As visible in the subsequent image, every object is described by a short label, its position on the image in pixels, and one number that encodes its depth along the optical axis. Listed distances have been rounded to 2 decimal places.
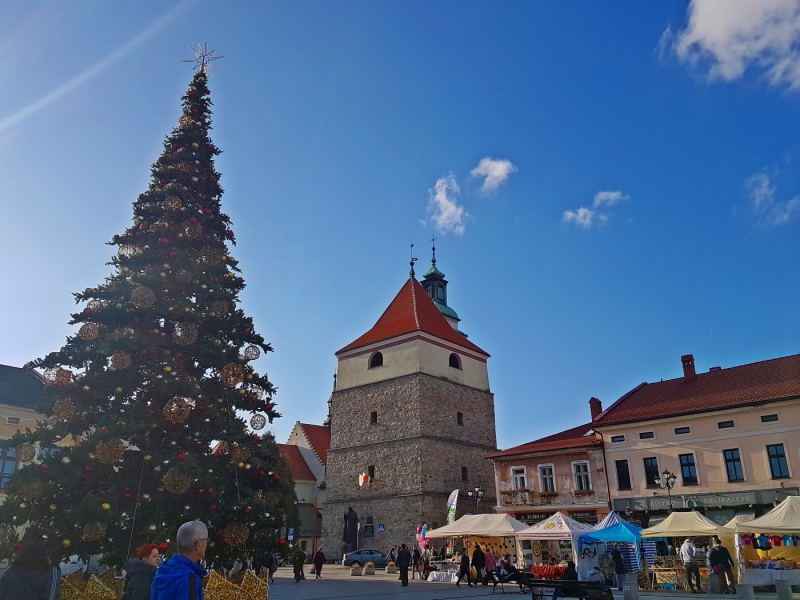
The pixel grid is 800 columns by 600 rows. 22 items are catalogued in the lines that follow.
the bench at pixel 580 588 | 11.26
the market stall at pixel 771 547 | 14.71
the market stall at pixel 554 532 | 18.52
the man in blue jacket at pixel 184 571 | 3.83
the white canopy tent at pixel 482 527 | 21.00
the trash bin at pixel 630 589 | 12.24
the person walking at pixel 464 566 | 20.97
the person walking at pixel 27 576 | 4.85
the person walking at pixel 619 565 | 17.36
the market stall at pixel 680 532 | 16.16
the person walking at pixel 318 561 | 23.80
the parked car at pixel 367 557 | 30.58
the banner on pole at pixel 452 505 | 29.78
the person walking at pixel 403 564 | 20.28
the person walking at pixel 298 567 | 21.19
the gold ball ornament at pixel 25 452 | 9.24
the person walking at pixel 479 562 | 20.62
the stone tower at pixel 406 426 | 33.31
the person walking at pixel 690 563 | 16.39
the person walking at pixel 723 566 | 15.79
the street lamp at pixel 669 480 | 20.75
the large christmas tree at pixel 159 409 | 8.98
